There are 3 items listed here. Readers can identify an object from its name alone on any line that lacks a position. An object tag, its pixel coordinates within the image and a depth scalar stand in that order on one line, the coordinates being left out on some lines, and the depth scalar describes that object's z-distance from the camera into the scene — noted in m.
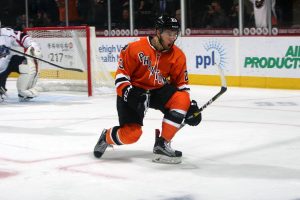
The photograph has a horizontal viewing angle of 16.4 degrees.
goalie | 12.02
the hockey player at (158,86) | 6.34
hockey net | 13.17
